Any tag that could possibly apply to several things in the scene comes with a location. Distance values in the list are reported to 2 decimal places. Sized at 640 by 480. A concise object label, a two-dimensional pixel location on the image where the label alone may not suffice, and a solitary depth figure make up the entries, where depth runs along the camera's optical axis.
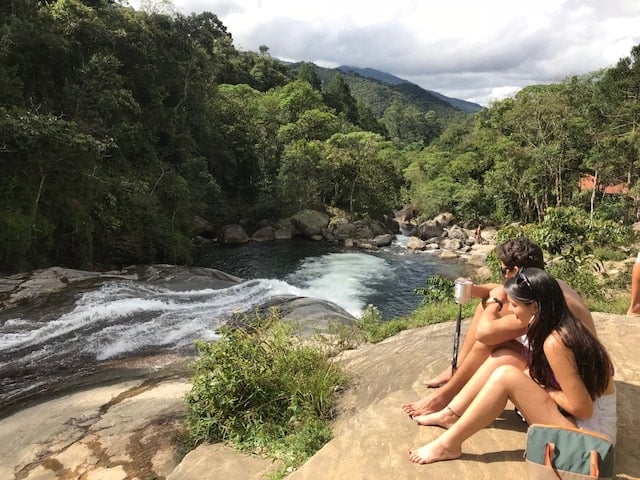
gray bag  2.31
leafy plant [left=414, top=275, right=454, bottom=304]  8.66
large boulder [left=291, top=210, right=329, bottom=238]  25.14
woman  2.45
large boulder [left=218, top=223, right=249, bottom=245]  23.41
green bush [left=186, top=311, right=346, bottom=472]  3.79
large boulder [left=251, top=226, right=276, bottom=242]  24.19
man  2.94
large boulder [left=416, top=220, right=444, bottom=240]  27.16
